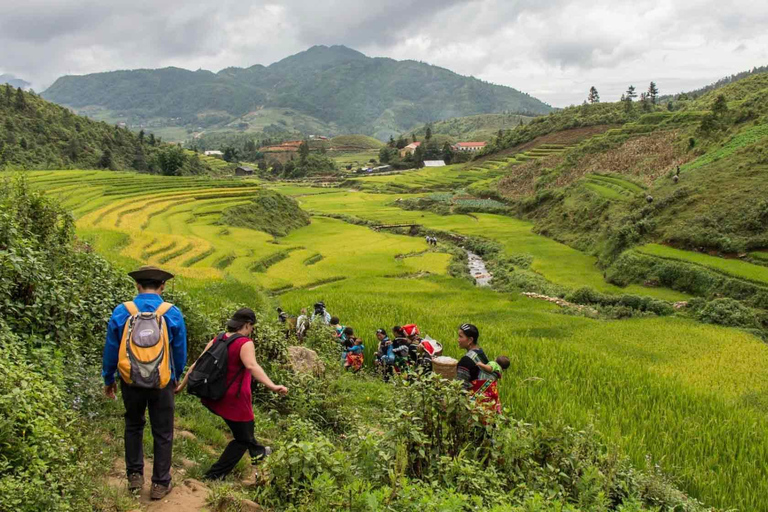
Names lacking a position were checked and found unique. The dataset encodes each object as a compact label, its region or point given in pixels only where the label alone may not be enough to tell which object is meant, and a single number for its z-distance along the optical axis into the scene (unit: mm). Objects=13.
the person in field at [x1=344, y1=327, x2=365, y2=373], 9828
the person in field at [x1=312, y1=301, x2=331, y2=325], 10670
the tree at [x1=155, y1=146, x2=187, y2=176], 52875
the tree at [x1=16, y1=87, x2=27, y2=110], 61656
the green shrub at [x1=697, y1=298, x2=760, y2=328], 16141
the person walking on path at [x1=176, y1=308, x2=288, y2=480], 4426
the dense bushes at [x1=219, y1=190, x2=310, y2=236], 35688
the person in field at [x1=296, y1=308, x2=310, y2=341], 10359
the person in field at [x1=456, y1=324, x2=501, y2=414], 5625
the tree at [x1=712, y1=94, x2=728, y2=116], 35500
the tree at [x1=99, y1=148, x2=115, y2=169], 60406
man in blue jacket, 4117
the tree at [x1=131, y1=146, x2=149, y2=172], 70000
